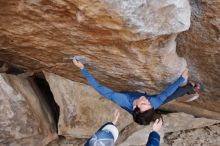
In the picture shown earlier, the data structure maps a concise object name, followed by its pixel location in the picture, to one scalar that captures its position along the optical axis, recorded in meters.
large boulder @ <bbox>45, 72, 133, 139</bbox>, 5.68
